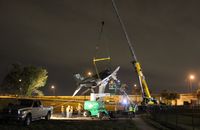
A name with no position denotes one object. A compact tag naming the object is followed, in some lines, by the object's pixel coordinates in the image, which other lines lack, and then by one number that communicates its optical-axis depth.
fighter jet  29.38
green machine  21.89
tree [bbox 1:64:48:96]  54.27
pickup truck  13.82
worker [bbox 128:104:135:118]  23.09
